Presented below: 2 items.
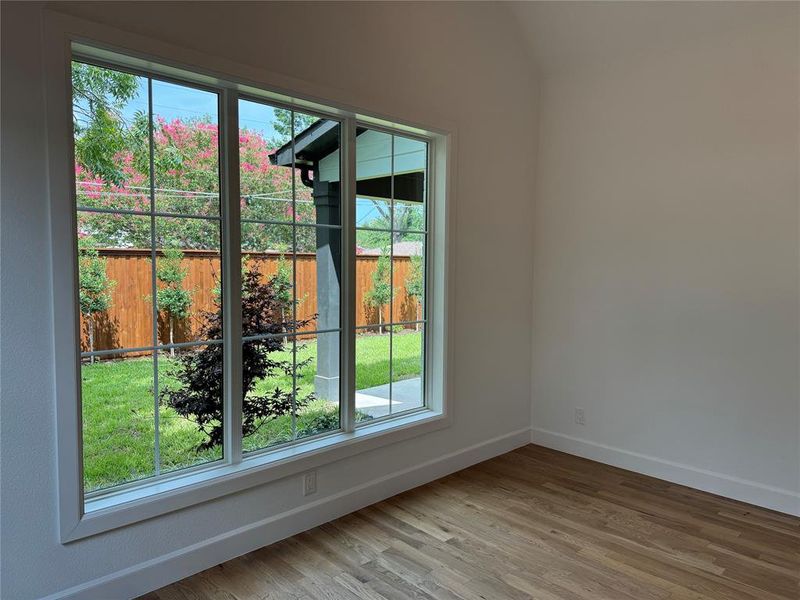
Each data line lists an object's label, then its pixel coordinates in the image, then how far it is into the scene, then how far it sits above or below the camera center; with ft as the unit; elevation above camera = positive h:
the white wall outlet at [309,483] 9.04 -3.52
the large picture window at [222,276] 7.04 +0.05
